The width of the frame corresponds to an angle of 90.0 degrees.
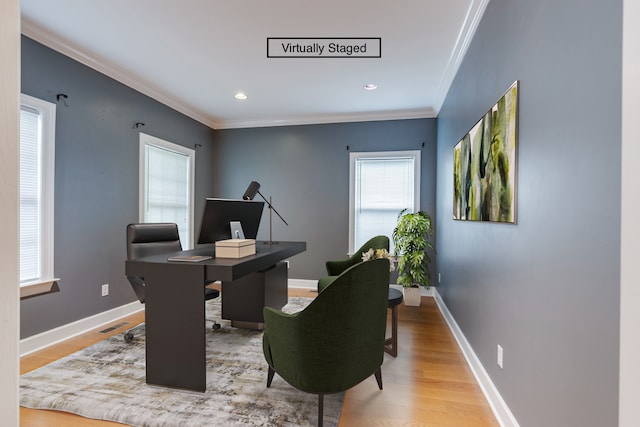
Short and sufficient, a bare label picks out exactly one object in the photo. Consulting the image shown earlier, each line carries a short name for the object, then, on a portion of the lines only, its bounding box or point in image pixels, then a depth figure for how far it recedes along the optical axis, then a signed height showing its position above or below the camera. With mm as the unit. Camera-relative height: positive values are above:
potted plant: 3986 -499
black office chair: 2760 -299
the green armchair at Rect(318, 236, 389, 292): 3092 -472
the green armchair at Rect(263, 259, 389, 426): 1544 -609
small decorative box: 2207 -256
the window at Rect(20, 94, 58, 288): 2561 +173
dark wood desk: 1914 -621
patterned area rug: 1760 -1127
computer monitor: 2346 -38
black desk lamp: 2848 +194
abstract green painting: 1644 +311
